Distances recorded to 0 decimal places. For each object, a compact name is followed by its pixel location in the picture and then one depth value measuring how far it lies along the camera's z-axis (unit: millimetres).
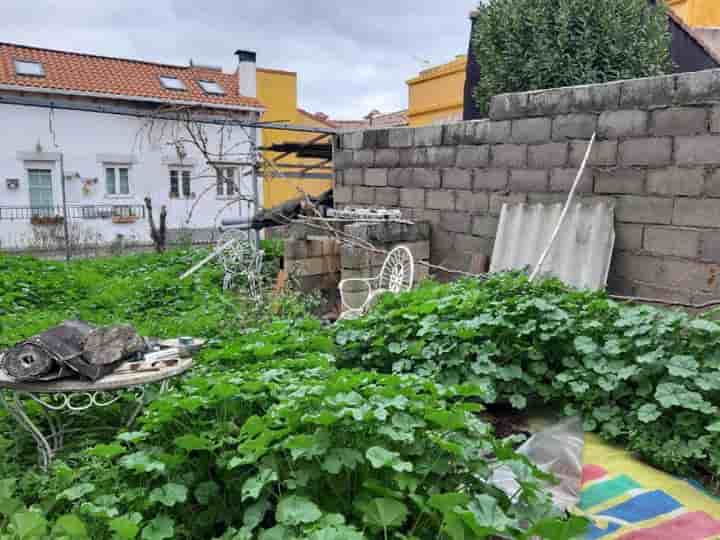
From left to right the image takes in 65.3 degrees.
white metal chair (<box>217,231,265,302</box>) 7111
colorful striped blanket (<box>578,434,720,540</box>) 2135
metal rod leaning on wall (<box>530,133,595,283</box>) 4693
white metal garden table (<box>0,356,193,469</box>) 2646
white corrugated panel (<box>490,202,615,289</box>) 4664
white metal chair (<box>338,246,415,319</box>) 5594
